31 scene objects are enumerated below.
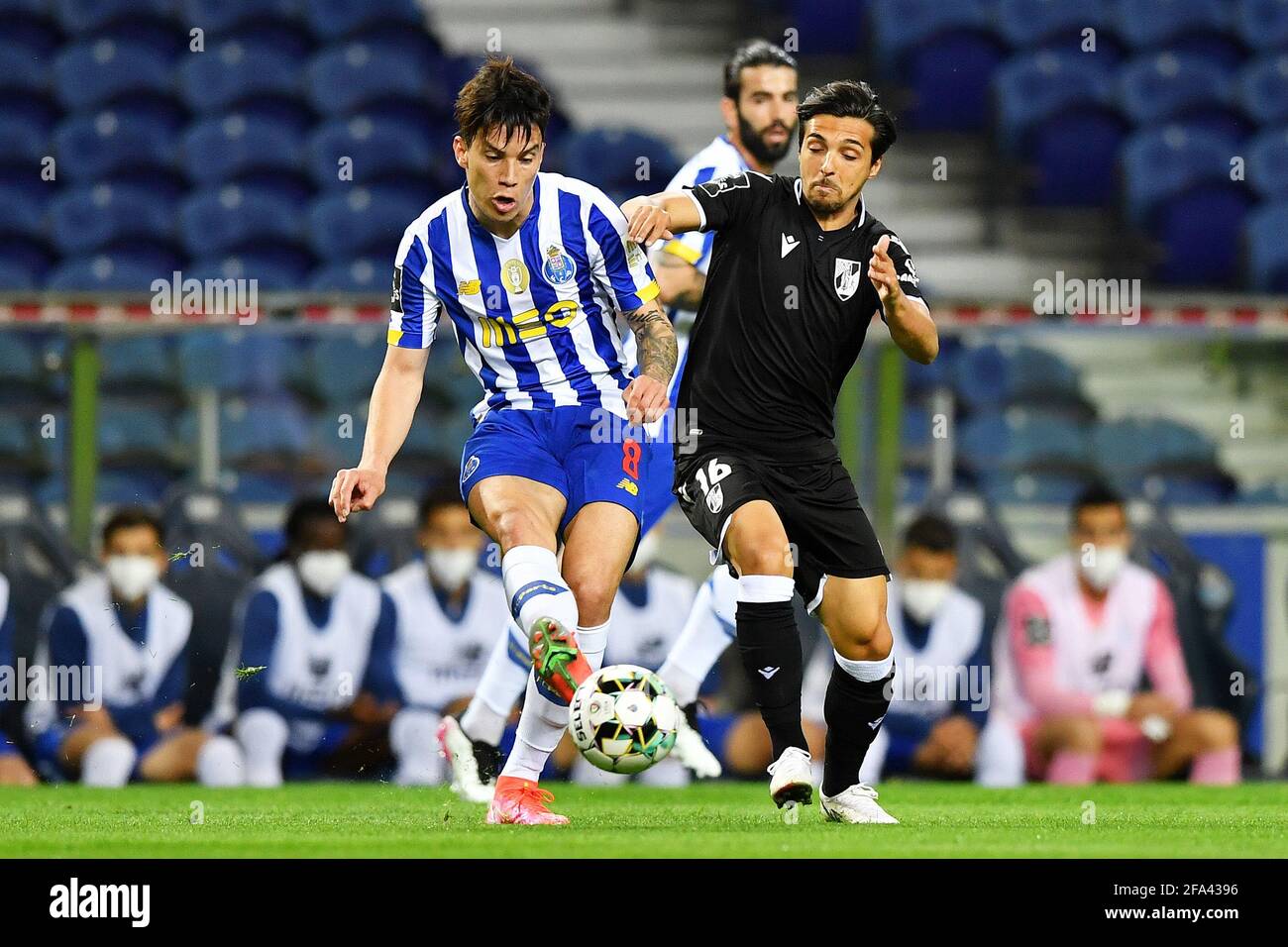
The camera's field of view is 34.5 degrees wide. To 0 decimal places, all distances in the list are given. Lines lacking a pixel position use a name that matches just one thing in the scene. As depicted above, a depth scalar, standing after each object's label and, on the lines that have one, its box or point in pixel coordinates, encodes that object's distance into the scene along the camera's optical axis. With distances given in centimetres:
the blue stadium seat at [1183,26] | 1246
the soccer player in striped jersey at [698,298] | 683
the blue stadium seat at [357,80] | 1173
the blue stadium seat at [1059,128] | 1170
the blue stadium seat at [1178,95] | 1195
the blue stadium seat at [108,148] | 1138
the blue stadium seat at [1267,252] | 1102
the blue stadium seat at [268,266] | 1056
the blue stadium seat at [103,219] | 1099
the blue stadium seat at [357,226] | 1081
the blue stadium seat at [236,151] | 1131
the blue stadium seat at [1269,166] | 1154
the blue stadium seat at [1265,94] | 1204
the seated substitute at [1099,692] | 848
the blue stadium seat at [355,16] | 1214
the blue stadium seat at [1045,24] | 1218
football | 509
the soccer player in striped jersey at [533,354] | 555
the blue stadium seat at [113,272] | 1057
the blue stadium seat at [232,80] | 1174
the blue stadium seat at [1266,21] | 1255
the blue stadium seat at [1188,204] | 1138
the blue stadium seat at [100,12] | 1207
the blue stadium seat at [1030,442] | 879
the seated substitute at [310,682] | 819
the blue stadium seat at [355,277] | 1018
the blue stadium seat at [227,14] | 1209
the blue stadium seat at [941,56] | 1202
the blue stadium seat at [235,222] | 1086
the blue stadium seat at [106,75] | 1170
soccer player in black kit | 560
